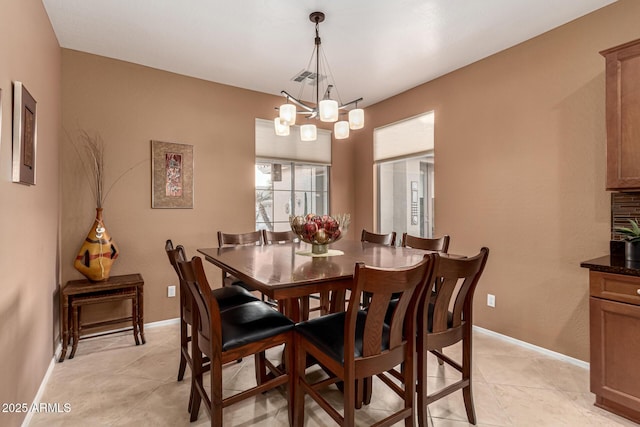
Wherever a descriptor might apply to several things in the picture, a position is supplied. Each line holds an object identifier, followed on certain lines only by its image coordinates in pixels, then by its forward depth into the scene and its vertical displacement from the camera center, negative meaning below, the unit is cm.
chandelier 233 +77
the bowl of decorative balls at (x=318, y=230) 221 -10
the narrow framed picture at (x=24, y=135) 170 +45
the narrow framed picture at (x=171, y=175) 344 +44
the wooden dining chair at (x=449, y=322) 164 -60
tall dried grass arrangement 310 +55
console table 269 -72
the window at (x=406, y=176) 389 +52
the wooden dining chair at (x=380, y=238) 300 -23
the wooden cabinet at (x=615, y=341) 183 -74
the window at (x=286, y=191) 423 +33
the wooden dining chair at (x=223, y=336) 157 -63
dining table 152 -29
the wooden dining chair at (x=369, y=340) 139 -61
